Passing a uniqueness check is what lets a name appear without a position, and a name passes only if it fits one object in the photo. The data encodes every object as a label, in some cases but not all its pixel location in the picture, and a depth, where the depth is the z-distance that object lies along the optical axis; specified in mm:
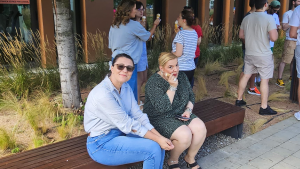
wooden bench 2400
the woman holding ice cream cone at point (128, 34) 3871
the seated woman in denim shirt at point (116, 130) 2461
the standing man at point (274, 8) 6348
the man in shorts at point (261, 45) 4414
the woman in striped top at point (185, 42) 4156
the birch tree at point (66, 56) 4289
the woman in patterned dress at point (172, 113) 2906
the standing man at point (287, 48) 6156
